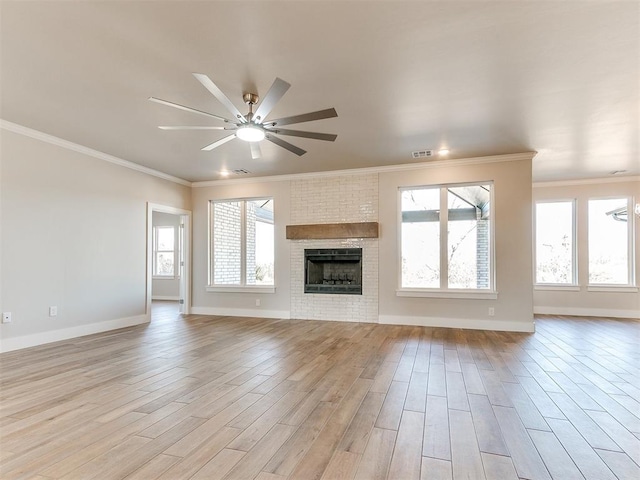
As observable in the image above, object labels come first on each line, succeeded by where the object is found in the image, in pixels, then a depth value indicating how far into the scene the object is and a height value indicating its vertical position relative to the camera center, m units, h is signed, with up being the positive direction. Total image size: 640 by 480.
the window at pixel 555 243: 6.95 +0.07
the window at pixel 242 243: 6.75 +0.06
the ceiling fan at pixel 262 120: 2.45 +1.09
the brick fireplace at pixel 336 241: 6.02 +0.11
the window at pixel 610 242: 6.70 +0.09
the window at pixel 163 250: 9.45 -0.11
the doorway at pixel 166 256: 9.31 -0.28
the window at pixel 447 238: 5.57 +0.14
